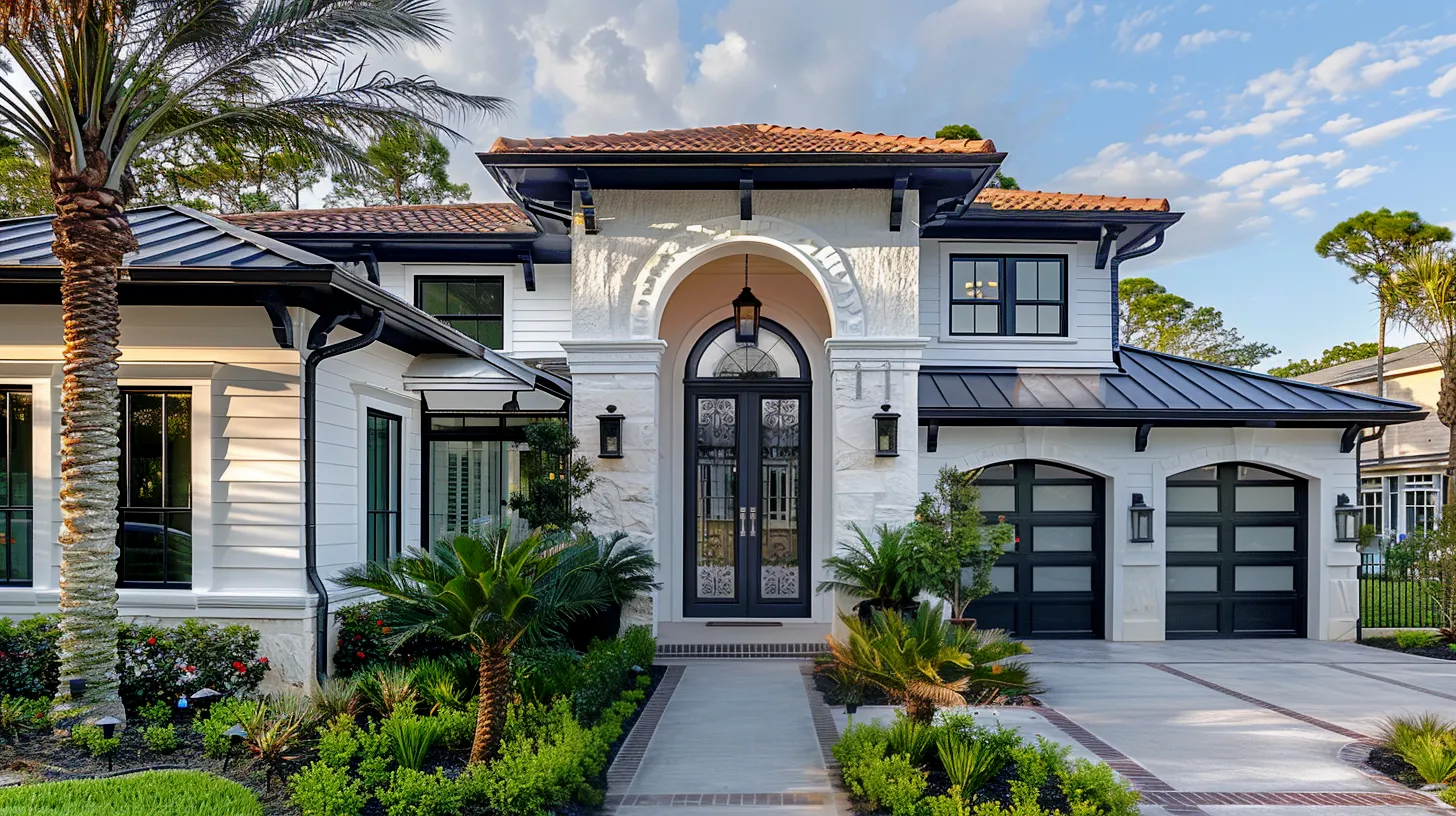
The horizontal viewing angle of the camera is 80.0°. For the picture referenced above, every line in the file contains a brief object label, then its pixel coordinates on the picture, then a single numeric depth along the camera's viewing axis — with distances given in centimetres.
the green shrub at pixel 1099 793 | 477
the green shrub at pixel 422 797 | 454
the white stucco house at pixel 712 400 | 715
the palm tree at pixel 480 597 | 495
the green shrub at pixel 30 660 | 654
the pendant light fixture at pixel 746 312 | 1032
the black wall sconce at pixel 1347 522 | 1157
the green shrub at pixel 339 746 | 503
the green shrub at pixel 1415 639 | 1112
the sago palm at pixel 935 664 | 555
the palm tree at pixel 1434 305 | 1255
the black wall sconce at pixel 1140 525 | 1144
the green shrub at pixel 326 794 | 454
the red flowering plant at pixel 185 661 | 663
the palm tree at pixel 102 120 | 592
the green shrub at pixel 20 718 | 588
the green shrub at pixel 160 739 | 568
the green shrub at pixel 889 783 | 482
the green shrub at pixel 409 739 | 526
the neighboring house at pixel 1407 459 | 2208
